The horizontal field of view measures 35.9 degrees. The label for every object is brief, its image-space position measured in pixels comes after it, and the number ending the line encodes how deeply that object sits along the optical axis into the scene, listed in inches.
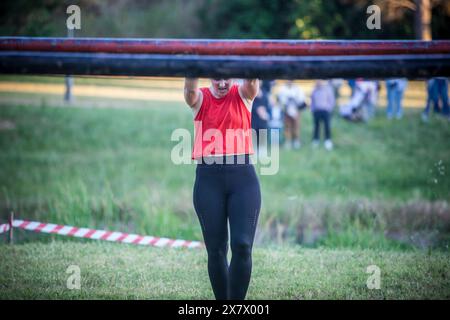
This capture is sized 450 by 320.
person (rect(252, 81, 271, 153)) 641.0
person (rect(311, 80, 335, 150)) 705.6
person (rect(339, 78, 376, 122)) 834.8
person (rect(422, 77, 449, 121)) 766.5
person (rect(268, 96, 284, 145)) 701.3
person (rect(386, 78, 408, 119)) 846.5
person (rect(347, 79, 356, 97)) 835.1
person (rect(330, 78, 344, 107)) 936.9
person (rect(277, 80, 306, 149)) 715.4
